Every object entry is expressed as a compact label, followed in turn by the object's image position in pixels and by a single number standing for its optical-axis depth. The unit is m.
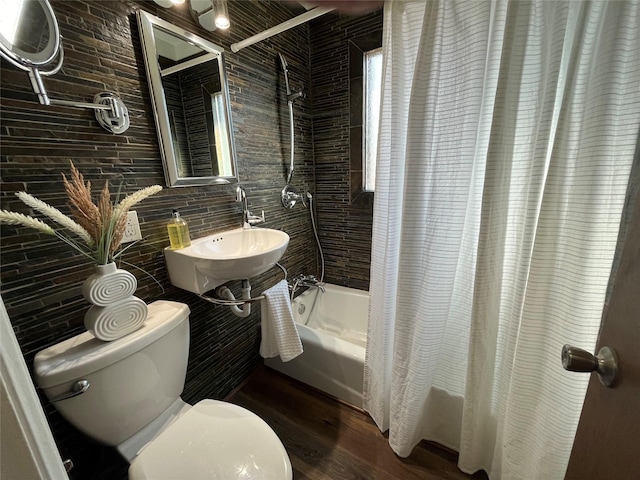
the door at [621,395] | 0.38
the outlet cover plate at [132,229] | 0.96
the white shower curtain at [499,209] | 0.64
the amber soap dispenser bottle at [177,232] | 1.07
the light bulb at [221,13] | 1.02
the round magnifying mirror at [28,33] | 0.67
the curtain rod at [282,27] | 1.06
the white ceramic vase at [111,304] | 0.74
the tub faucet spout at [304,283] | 1.94
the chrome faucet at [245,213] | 1.41
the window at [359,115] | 1.70
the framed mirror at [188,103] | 1.02
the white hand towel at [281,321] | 1.33
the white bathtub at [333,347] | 1.40
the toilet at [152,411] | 0.71
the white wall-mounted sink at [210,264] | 0.99
